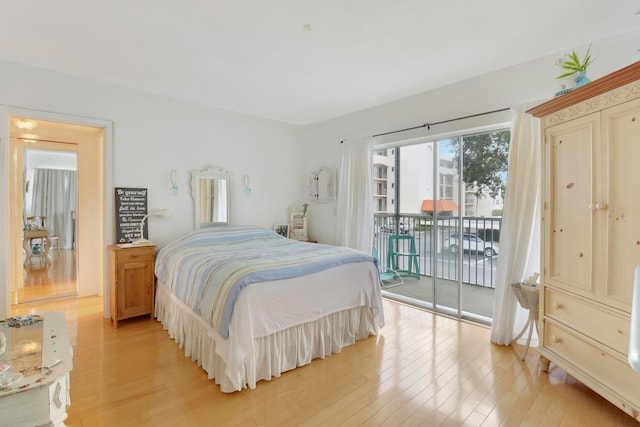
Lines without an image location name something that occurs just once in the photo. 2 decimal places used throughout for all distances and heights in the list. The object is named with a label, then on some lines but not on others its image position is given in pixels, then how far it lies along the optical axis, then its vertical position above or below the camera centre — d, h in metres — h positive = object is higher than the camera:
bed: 1.99 -0.73
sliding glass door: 3.22 +0.00
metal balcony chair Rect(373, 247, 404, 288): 4.22 -0.94
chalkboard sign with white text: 3.33 -0.01
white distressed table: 0.94 -0.57
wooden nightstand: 3.05 -0.74
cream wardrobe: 1.64 -0.11
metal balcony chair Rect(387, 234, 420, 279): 4.04 -0.59
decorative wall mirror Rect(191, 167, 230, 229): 3.84 +0.21
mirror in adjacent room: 5.12 -0.16
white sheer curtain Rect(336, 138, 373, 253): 3.99 +0.22
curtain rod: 2.88 +1.01
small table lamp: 3.24 -0.05
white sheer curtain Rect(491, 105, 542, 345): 2.59 -0.12
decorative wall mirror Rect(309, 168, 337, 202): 4.58 +0.43
